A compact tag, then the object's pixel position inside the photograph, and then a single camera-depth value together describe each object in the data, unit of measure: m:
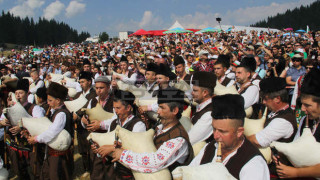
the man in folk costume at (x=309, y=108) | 2.04
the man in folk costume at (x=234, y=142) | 1.74
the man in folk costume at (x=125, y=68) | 7.14
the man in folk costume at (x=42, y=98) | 4.66
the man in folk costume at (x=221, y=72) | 5.41
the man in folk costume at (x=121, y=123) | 2.79
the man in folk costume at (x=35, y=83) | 7.26
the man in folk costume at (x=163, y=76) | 4.99
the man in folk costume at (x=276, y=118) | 2.71
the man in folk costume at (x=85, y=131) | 5.09
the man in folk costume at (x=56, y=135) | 3.56
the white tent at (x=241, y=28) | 34.30
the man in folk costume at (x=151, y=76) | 5.37
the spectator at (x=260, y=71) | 6.89
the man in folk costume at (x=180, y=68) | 6.25
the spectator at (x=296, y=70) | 6.50
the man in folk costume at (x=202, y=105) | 2.89
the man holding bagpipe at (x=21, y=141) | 4.27
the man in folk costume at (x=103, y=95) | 4.35
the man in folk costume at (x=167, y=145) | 2.21
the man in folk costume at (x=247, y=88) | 4.22
